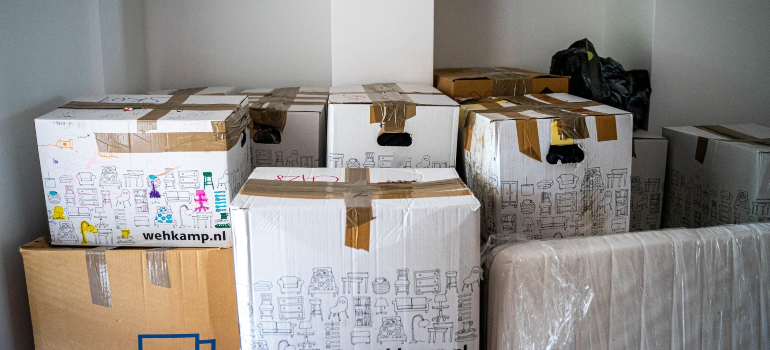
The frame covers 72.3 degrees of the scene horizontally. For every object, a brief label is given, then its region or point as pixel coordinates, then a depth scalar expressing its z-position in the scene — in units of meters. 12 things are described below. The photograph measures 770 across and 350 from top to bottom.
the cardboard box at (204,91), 1.90
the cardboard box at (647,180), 1.72
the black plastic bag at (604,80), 1.89
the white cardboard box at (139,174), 1.19
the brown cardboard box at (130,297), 1.24
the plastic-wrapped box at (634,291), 1.11
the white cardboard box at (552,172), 1.24
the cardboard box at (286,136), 1.52
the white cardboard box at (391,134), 1.37
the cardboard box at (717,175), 1.44
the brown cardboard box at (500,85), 1.78
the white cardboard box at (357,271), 0.97
